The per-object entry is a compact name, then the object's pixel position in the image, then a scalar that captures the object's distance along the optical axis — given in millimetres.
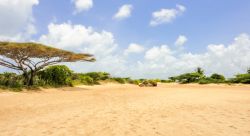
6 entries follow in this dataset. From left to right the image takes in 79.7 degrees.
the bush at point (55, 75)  13287
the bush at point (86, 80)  16673
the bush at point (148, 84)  17867
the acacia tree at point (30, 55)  11033
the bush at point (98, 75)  19460
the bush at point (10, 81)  10909
